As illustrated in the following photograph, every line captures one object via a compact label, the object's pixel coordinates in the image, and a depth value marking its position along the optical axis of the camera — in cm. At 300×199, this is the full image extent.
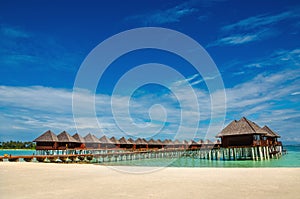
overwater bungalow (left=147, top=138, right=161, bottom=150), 5908
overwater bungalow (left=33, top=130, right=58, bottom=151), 3659
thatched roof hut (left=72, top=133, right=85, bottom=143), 4372
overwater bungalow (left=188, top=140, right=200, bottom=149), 5698
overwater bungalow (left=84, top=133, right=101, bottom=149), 4678
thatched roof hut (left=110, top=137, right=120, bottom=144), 5219
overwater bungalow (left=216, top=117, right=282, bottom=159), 3209
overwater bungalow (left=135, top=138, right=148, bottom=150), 5656
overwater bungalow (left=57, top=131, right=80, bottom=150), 3866
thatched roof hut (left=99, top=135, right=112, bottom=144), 5016
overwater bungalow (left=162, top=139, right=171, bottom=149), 6156
